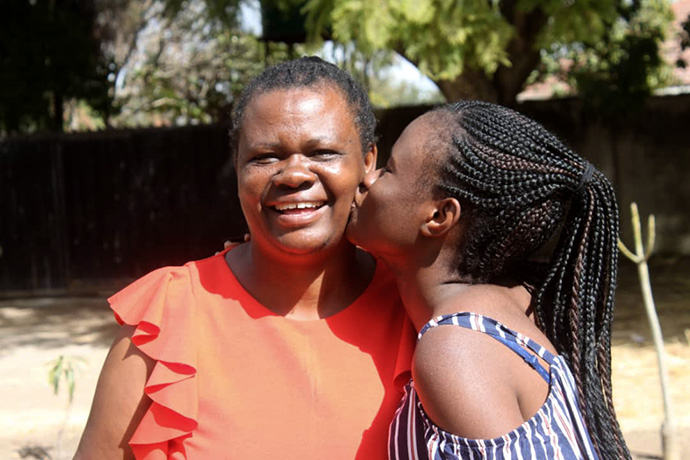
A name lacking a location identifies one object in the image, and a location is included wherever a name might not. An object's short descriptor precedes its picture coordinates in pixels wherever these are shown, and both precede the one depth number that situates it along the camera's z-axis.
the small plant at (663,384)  3.45
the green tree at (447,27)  5.00
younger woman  1.56
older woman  1.69
